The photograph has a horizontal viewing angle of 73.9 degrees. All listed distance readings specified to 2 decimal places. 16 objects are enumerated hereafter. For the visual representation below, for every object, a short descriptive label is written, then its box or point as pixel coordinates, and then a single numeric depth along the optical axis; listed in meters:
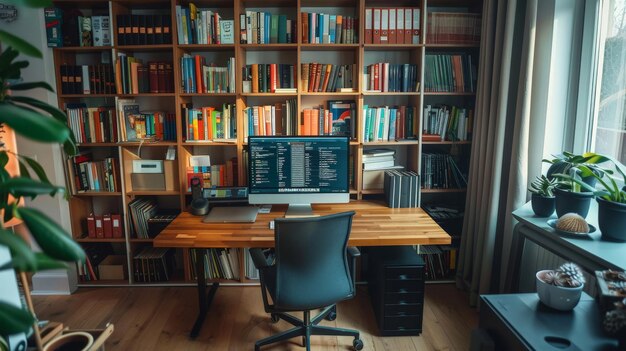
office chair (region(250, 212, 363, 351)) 1.96
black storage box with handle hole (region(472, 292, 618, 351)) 1.29
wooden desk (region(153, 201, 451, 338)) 2.29
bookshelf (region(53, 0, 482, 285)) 2.92
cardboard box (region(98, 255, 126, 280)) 3.21
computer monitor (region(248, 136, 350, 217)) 2.71
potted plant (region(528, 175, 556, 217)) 2.14
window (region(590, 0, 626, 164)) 2.16
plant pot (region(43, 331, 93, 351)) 1.60
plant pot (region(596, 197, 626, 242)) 1.74
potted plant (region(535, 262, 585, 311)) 1.46
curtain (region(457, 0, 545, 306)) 2.41
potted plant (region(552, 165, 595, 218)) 1.96
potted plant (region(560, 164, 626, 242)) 1.75
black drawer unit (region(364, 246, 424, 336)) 2.45
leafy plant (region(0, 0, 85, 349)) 0.83
